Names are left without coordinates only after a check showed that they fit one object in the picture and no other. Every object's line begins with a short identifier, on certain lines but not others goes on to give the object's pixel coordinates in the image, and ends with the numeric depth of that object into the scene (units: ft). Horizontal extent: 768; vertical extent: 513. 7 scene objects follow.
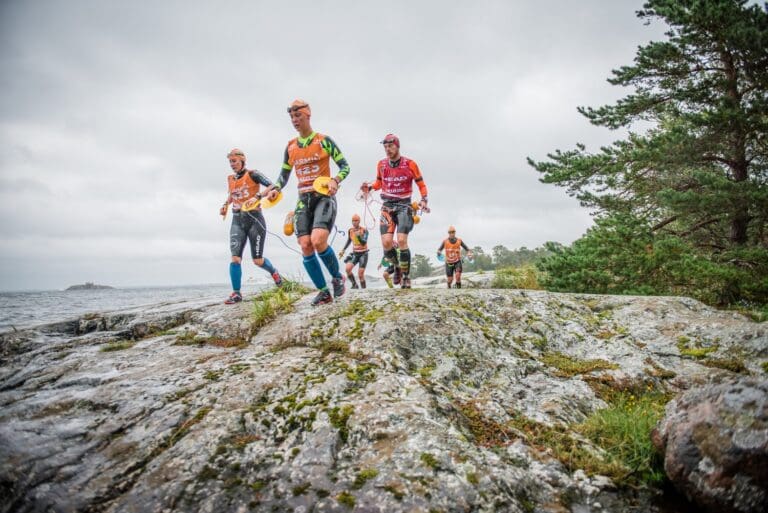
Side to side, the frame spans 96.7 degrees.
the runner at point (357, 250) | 46.98
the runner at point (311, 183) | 19.19
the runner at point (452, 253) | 45.52
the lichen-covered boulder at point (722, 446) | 6.30
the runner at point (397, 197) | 23.75
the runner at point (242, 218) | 26.00
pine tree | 27.04
